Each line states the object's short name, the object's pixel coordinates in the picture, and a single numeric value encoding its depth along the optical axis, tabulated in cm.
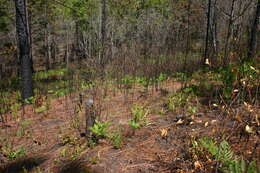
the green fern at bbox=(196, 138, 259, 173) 178
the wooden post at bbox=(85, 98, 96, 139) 329
